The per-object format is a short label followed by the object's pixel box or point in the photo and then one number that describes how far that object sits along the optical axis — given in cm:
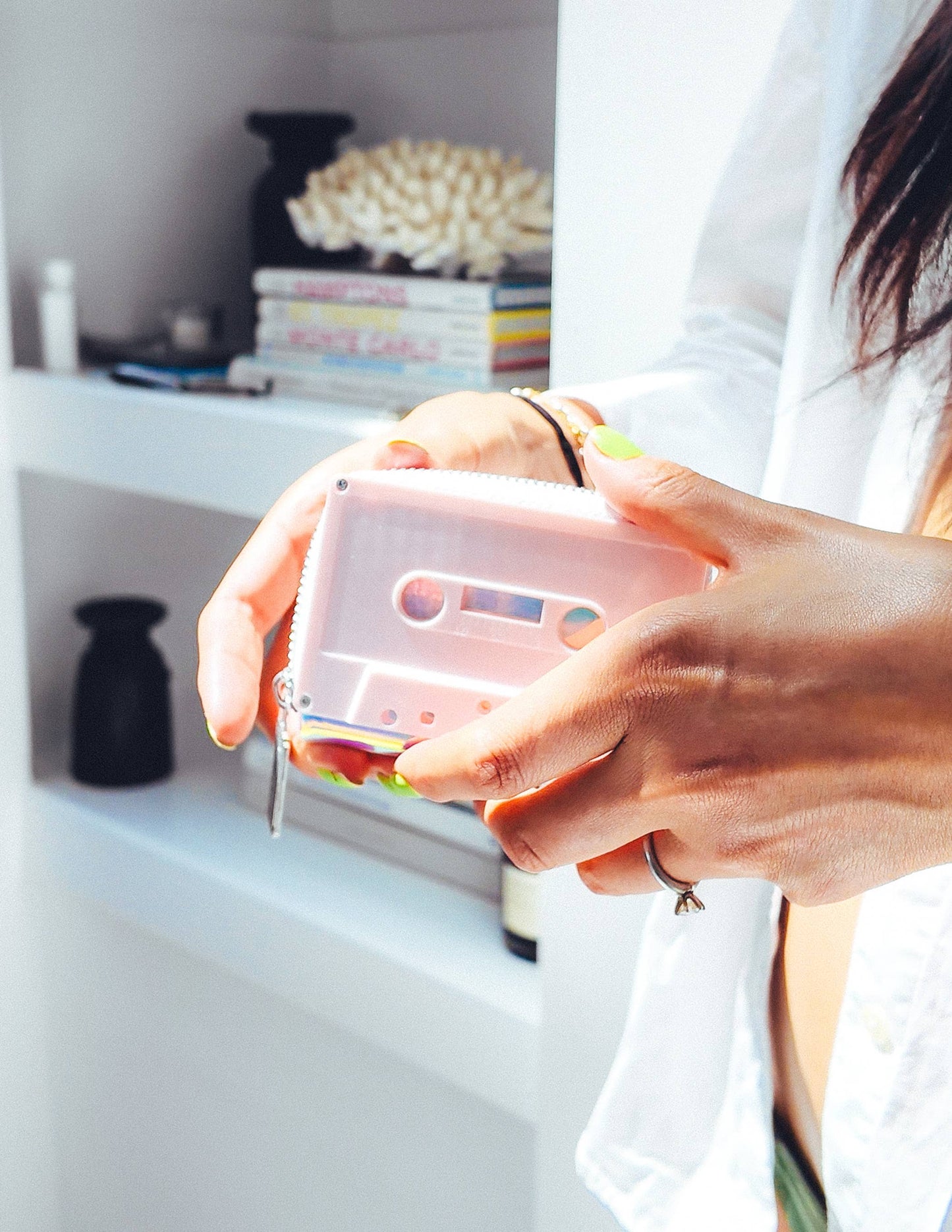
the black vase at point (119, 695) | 132
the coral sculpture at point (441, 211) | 109
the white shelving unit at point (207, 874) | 107
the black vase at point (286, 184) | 127
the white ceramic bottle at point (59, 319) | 121
